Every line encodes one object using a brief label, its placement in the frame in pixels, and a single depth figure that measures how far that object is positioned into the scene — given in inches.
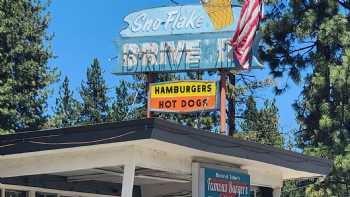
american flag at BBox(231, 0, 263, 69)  822.5
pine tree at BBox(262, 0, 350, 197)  978.1
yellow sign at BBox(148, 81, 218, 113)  807.7
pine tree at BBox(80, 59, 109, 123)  1342.3
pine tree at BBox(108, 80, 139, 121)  1333.7
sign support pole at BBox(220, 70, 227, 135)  812.6
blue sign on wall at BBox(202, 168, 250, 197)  551.5
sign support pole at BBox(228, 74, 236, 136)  1123.9
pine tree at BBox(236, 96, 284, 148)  1266.0
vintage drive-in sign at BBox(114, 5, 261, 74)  831.7
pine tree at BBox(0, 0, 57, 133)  980.6
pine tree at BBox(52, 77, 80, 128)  1318.9
